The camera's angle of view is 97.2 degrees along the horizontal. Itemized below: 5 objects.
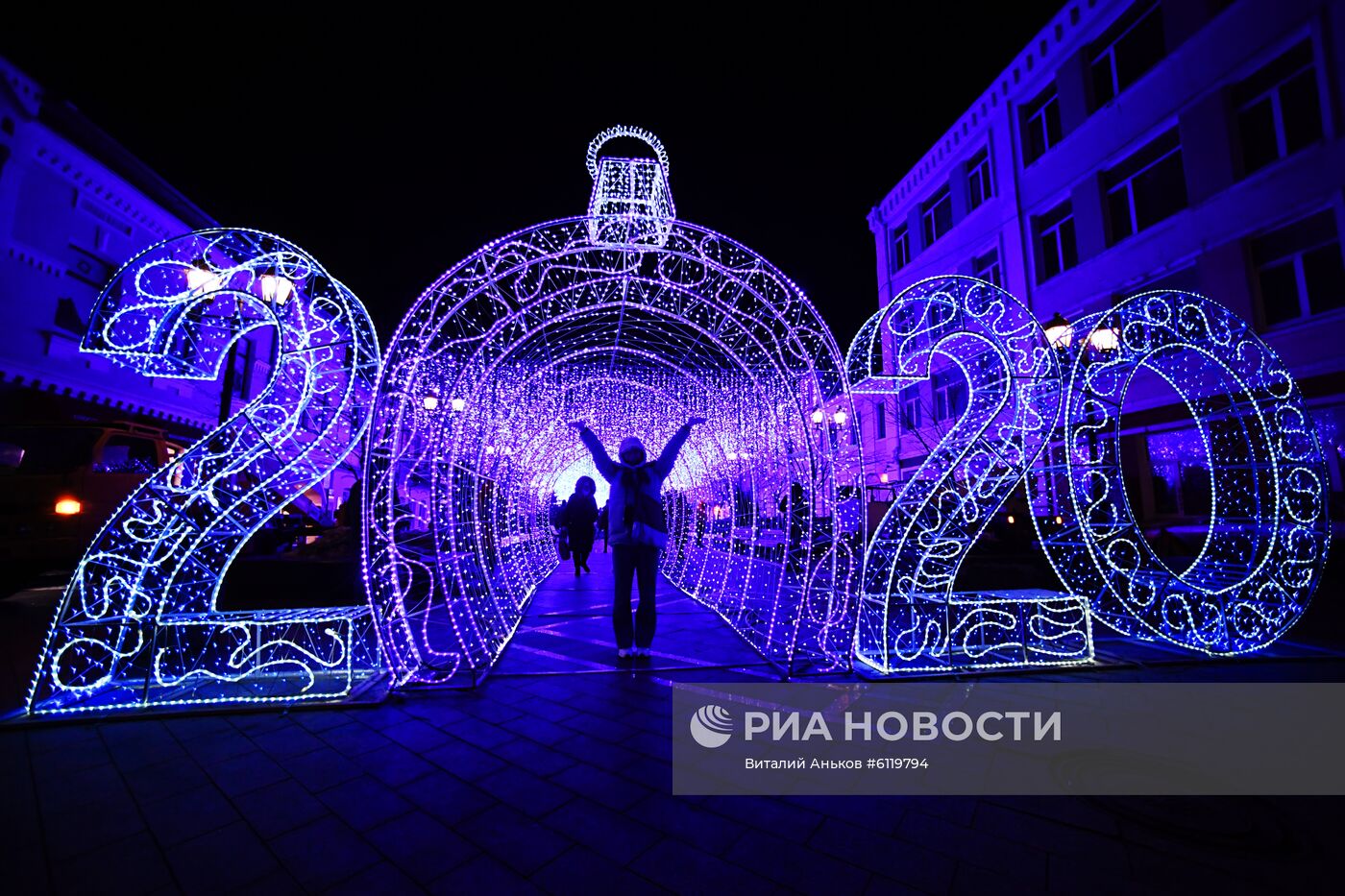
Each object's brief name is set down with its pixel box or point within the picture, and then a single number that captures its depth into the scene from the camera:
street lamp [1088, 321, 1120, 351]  5.25
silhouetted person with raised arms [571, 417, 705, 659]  5.04
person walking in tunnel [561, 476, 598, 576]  10.66
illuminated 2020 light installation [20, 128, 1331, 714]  3.94
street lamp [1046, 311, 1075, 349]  5.87
